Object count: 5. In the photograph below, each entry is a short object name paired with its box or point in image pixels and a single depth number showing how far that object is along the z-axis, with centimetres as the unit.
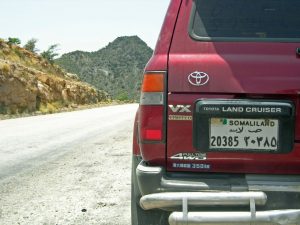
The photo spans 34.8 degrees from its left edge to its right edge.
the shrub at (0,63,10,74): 3049
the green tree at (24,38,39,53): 4897
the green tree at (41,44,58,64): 4987
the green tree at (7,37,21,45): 4388
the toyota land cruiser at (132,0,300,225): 321
